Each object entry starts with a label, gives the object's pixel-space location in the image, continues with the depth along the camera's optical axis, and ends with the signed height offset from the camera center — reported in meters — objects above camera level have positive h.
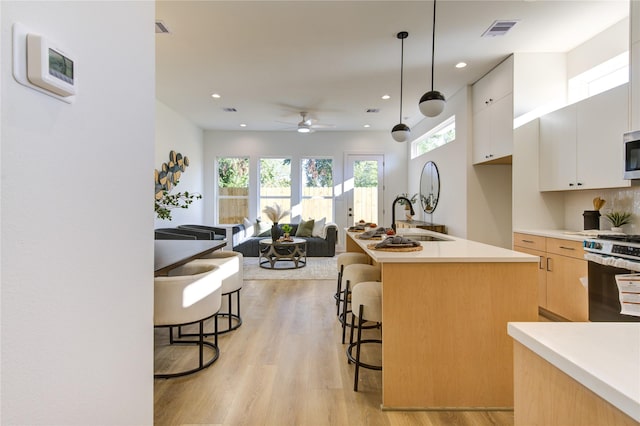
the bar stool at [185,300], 2.00 -0.54
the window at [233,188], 8.21 +0.58
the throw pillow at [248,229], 7.71 -0.39
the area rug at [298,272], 5.23 -0.99
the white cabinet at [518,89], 3.80 +1.43
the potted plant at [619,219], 3.05 -0.05
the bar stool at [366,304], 2.05 -0.56
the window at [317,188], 8.17 +0.59
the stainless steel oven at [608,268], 2.33 -0.40
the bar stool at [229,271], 2.73 -0.48
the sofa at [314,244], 7.06 -0.66
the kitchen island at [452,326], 1.87 -0.63
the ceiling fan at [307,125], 6.14 +1.63
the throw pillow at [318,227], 7.46 -0.33
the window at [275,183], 8.16 +0.70
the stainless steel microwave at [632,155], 2.60 +0.46
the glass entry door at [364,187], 8.12 +0.61
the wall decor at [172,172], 5.74 +0.72
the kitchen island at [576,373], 0.47 -0.24
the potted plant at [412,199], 7.44 +0.30
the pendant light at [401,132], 4.11 +0.98
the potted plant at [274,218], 5.95 -0.10
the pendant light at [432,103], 2.79 +0.91
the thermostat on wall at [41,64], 0.59 +0.28
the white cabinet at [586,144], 2.88 +0.67
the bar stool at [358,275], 2.68 -0.50
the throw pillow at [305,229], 7.48 -0.37
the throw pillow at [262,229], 7.70 -0.39
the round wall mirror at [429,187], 6.21 +0.50
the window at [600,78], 3.23 +1.40
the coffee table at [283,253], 5.88 -0.74
